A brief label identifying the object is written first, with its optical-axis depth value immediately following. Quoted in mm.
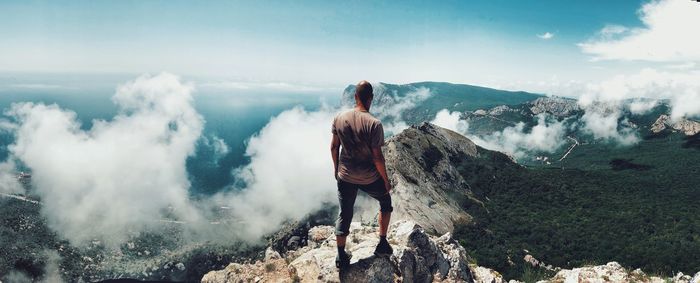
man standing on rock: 12203
